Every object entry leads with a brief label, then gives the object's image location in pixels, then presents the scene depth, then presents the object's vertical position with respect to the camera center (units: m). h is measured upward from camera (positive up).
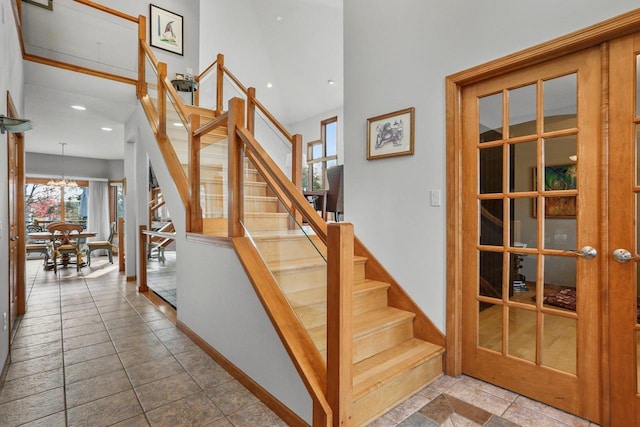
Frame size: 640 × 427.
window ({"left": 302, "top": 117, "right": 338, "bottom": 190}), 8.28 +1.56
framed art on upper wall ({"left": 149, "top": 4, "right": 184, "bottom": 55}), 5.32 +3.15
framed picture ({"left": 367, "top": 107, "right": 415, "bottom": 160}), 2.41 +0.61
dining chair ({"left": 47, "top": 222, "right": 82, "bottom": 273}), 6.28 -0.63
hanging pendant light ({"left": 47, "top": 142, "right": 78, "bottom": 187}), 7.87 +0.74
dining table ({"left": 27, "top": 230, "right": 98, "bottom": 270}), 6.33 -0.49
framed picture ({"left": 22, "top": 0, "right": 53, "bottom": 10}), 4.15 +2.79
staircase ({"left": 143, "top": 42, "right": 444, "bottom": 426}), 1.70 -0.54
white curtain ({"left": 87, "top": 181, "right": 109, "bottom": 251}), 9.62 +0.14
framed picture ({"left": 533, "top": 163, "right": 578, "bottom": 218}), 1.81 +0.14
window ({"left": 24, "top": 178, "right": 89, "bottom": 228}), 8.94 +0.29
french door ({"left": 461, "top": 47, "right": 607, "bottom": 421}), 1.75 -0.13
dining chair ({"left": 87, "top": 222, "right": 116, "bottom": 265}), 6.93 -0.75
